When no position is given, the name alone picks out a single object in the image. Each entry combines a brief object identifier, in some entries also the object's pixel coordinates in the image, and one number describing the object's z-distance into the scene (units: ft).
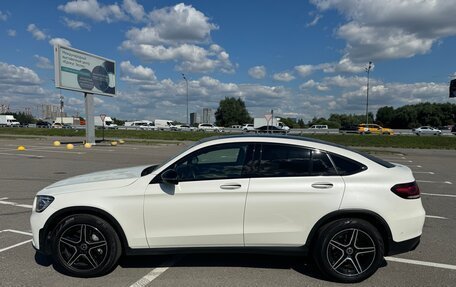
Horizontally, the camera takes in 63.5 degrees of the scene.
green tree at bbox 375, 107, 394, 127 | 380.37
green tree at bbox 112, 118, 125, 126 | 443.32
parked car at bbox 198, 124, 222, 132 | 222.81
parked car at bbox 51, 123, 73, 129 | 280.61
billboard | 95.50
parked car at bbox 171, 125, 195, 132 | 234.31
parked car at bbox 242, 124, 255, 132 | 214.71
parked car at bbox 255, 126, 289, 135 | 161.77
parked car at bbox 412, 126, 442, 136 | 179.15
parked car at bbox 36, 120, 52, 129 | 288.63
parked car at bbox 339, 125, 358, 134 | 181.55
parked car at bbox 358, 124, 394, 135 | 178.40
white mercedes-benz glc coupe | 12.80
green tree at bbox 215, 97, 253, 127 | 363.97
